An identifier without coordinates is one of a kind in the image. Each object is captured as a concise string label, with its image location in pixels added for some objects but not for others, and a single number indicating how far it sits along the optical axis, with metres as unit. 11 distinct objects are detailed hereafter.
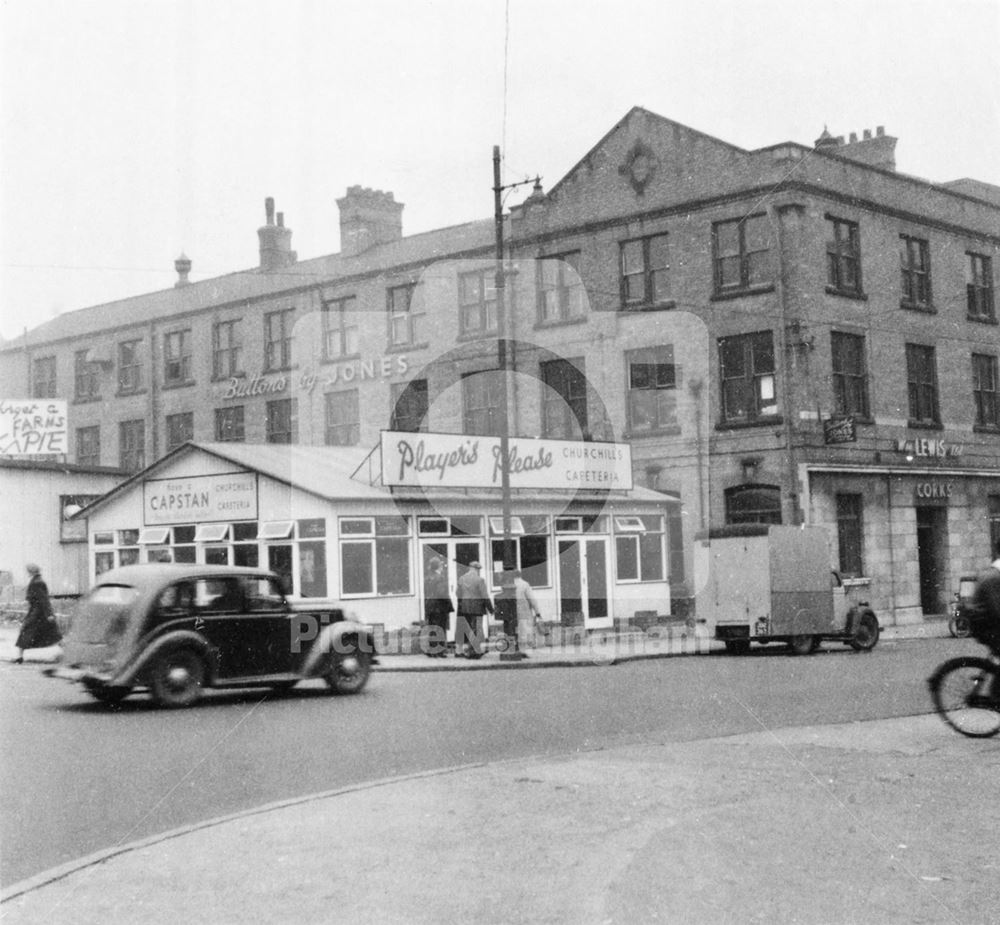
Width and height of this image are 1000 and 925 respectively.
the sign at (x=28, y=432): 45.12
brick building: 32.34
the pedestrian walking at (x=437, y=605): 24.17
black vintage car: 14.32
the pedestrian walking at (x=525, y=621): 24.37
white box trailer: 23.83
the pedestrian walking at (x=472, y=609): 22.38
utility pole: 22.28
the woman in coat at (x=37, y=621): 21.98
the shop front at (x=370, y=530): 26.03
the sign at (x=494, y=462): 26.42
